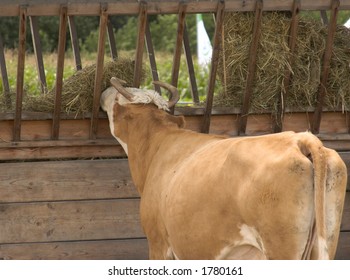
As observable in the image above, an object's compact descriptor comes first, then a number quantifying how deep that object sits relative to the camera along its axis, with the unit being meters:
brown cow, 7.83
